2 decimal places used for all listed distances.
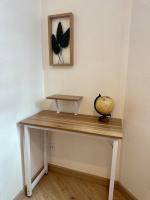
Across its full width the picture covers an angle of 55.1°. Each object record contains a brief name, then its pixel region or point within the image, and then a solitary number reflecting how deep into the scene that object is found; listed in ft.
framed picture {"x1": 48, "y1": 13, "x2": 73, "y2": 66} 5.62
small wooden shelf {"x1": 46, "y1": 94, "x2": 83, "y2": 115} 5.50
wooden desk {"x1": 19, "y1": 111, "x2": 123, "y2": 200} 4.30
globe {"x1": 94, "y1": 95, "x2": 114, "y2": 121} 4.98
